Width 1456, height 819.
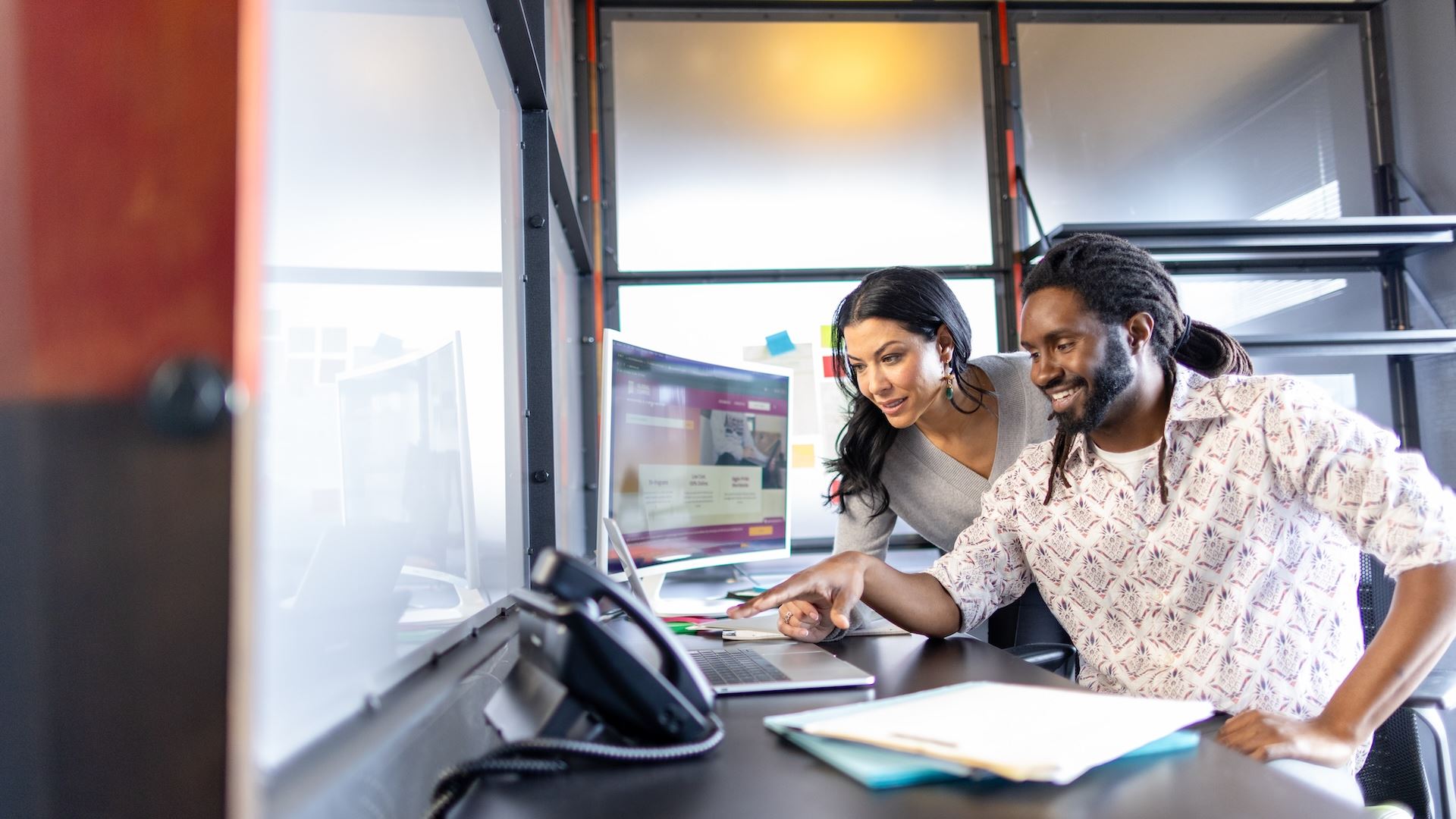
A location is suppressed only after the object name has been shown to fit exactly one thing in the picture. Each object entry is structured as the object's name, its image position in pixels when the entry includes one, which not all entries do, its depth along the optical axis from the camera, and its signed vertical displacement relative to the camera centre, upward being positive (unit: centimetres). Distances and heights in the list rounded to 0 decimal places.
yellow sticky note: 324 +2
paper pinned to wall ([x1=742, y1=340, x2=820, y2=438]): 322 +27
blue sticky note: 322 +41
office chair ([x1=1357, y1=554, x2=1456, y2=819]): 134 -46
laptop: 93 -22
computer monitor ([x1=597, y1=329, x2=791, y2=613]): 151 +1
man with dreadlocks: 105 -11
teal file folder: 59 -20
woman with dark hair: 176 +7
